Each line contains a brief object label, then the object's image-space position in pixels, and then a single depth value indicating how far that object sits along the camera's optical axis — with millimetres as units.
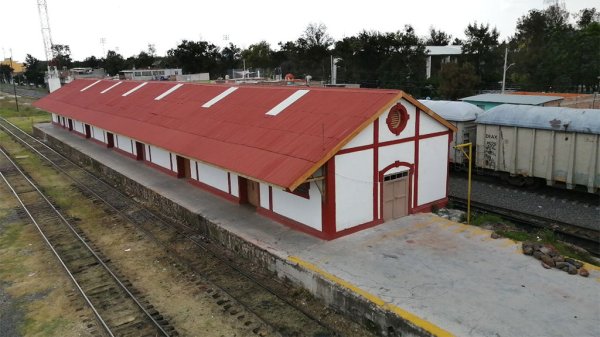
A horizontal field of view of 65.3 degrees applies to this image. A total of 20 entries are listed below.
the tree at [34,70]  108244
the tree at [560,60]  42688
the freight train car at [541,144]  17156
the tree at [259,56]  90562
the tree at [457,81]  45625
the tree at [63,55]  119488
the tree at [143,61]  99131
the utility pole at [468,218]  14884
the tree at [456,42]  93575
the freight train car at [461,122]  21875
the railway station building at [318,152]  13133
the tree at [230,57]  88125
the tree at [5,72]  133800
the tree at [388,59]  54812
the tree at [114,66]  99162
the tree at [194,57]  80562
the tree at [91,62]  117625
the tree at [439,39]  94500
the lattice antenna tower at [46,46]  72738
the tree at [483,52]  54125
